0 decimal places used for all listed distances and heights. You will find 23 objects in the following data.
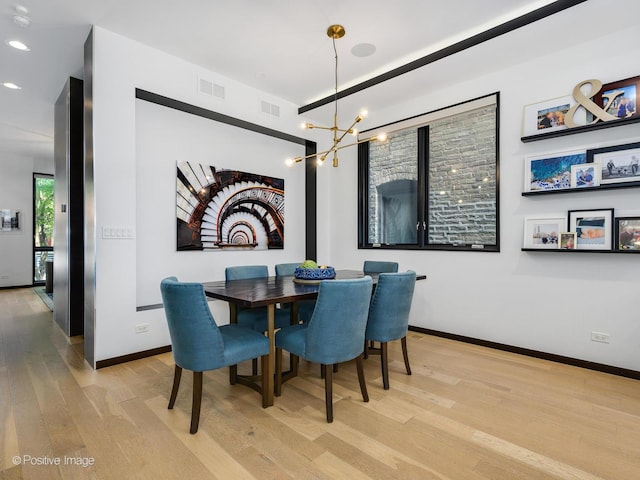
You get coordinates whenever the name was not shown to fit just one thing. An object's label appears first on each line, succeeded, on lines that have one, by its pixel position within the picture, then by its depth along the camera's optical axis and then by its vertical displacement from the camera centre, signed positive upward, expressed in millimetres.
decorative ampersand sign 2893 +1192
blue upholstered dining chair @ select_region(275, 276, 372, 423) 2070 -570
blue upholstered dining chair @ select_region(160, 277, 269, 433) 1937 -600
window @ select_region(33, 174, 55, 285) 7574 +261
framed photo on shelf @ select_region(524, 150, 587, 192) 3090 +654
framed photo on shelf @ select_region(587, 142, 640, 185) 2775 +646
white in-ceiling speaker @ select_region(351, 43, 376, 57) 3328 +1899
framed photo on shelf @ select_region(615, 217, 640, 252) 2756 +36
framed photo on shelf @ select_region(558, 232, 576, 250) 3041 -27
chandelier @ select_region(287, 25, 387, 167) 2924 +1872
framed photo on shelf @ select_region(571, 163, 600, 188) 2949 +561
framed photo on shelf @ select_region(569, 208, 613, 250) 2887 +91
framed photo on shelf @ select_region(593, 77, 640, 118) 2793 +1203
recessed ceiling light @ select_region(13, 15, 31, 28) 2833 +1832
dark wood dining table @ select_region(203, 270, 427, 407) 2115 -394
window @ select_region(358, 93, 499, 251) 3779 +704
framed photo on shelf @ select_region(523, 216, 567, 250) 3162 +67
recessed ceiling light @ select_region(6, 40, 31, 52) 3220 +1852
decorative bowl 2895 -322
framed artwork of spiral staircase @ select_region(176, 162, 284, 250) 3822 +338
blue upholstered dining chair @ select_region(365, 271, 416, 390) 2537 -546
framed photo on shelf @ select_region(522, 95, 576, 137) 3141 +1183
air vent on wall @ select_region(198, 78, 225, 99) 3793 +1704
